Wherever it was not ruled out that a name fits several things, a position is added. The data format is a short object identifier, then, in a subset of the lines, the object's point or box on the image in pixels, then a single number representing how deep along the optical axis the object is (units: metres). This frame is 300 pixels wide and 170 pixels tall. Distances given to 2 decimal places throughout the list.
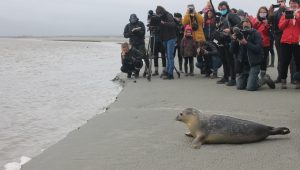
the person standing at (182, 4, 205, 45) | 12.35
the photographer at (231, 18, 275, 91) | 9.48
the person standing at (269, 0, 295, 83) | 10.05
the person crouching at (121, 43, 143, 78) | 13.01
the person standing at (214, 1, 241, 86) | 10.39
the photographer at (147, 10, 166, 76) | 12.20
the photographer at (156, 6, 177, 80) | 12.16
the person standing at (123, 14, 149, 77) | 13.09
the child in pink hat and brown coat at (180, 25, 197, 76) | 12.27
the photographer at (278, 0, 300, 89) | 8.82
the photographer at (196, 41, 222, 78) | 12.06
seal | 5.60
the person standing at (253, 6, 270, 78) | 10.51
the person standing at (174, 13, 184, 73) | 12.88
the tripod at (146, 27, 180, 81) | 12.33
